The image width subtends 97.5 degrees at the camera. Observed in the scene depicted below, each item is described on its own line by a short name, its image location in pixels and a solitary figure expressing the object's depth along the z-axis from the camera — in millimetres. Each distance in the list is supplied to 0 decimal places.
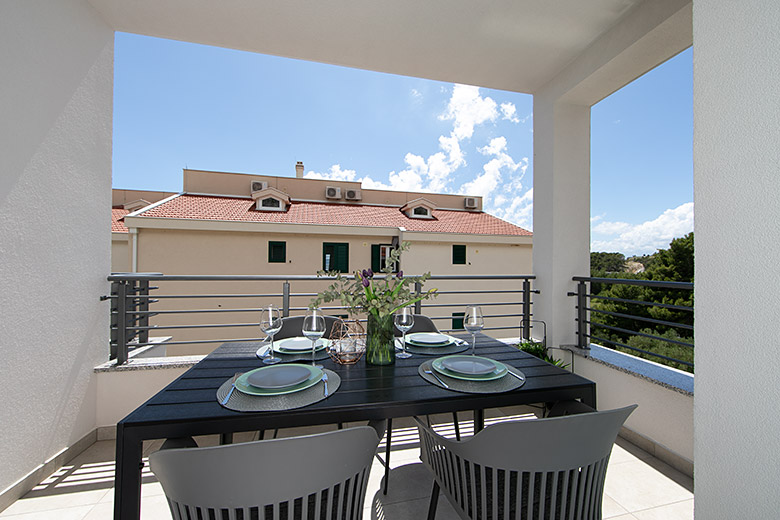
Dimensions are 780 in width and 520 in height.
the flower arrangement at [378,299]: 1417
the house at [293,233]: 9594
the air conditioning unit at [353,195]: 12945
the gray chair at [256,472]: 762
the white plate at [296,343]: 1693
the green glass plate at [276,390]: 1136
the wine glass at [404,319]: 1535
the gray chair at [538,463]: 931
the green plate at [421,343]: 1779
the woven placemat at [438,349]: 1688
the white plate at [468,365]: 1316
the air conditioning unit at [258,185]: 11938
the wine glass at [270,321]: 1484
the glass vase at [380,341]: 1457
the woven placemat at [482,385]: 1191
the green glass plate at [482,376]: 1285
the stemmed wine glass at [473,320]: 1518
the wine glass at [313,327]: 1413
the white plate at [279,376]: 1175
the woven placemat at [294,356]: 1566
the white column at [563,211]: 2922
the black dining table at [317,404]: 950
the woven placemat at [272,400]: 1047
